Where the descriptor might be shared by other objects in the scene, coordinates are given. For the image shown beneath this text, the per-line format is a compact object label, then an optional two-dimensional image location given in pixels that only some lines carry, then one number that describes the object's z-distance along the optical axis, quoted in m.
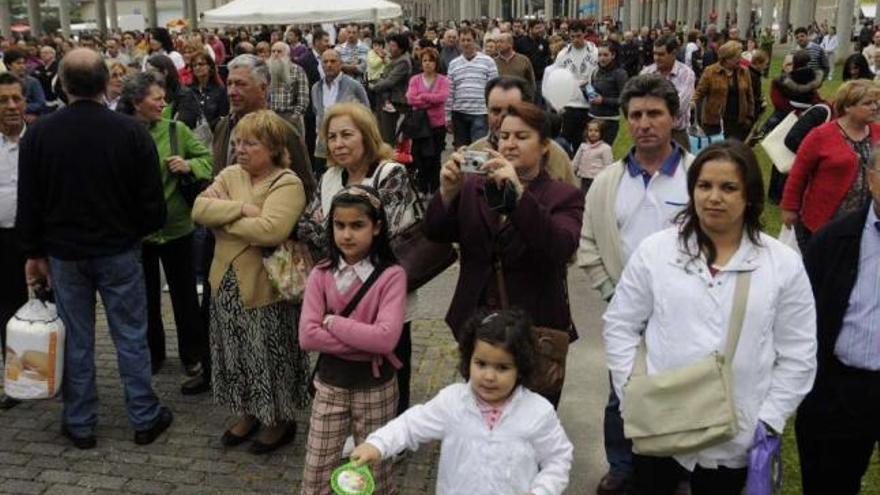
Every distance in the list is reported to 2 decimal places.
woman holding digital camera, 3.68
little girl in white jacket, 3.22
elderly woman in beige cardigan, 4.63
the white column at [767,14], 46.14
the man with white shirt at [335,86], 10.39
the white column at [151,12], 58.53
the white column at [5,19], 49.00
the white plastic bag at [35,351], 4.90
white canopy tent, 12.34
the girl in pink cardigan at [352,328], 3.94
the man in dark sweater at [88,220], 4.68
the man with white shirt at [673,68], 9.62
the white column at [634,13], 58.92
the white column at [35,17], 51.53
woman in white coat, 3.05
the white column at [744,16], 46.25
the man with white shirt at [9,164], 5.49
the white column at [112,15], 64.92
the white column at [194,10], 51.10
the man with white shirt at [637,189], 3.92
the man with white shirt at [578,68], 10.97
